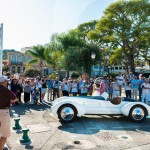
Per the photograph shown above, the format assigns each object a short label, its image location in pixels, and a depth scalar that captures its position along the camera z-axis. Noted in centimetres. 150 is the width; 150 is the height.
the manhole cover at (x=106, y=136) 425
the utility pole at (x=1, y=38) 466
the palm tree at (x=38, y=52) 2429
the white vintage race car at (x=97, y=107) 539
